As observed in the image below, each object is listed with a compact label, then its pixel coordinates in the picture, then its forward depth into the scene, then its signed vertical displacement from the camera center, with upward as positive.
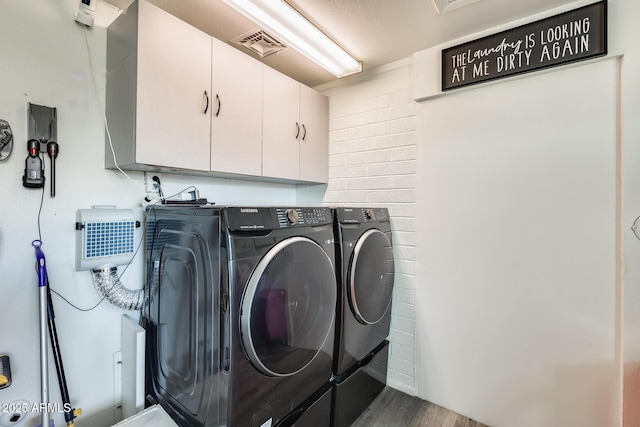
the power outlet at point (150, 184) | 1.77 +0.19
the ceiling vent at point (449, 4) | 1.55 +1.17
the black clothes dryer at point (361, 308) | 1.67 -0.62
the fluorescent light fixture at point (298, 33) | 1.49 +1.11
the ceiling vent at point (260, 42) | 1.82 +1.16
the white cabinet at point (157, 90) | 1.38 +0.64
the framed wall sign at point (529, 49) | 1.52 +0.99
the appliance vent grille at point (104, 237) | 1.44 -0.13
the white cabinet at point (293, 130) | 2.03 +0.66
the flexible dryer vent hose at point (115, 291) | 1.52 -0.43
